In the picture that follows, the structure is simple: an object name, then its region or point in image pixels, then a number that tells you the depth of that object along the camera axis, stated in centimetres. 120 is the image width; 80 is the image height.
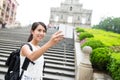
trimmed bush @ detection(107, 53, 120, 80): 213
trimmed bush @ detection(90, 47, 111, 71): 268
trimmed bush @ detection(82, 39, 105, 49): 358
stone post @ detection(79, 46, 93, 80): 274
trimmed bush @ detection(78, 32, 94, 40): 529
